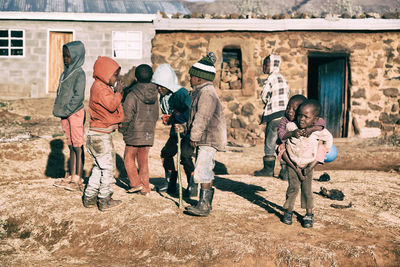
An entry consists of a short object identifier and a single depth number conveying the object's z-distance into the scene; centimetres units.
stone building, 1142
